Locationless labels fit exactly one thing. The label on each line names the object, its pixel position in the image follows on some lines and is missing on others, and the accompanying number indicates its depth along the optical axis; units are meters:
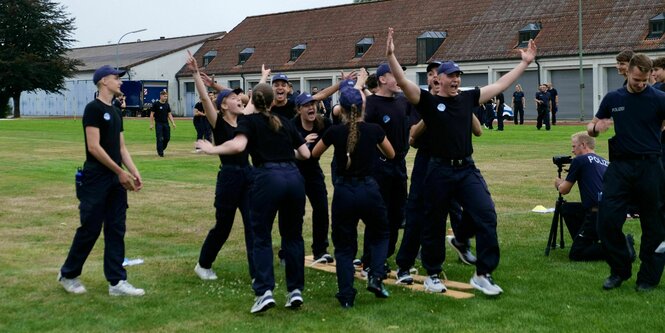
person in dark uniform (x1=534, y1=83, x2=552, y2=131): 40.22
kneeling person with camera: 9.91
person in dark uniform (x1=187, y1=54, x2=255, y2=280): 8.98
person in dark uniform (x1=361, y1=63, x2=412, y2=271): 9.33
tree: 81.75
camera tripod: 10.25
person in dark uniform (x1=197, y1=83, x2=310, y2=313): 7.79
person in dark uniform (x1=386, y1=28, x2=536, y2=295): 8.41
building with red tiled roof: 54.59
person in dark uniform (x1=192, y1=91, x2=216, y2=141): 25.60
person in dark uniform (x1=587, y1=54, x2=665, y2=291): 8.36
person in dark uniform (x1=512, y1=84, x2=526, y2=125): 44.77
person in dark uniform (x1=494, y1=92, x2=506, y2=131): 41.19
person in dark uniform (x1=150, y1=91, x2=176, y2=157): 26.58
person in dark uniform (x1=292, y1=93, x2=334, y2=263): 9.37
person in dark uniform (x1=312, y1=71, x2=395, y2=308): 8.01
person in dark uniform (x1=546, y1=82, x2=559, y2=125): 41.94
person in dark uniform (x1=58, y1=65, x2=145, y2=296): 8.41
